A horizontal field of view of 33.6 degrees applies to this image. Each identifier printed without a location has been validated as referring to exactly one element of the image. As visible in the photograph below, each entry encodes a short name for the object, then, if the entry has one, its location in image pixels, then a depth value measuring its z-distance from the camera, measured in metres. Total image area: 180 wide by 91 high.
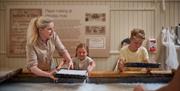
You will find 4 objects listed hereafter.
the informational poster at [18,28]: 4.96
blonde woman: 2.60
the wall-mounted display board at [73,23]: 4.91
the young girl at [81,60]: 3.10
